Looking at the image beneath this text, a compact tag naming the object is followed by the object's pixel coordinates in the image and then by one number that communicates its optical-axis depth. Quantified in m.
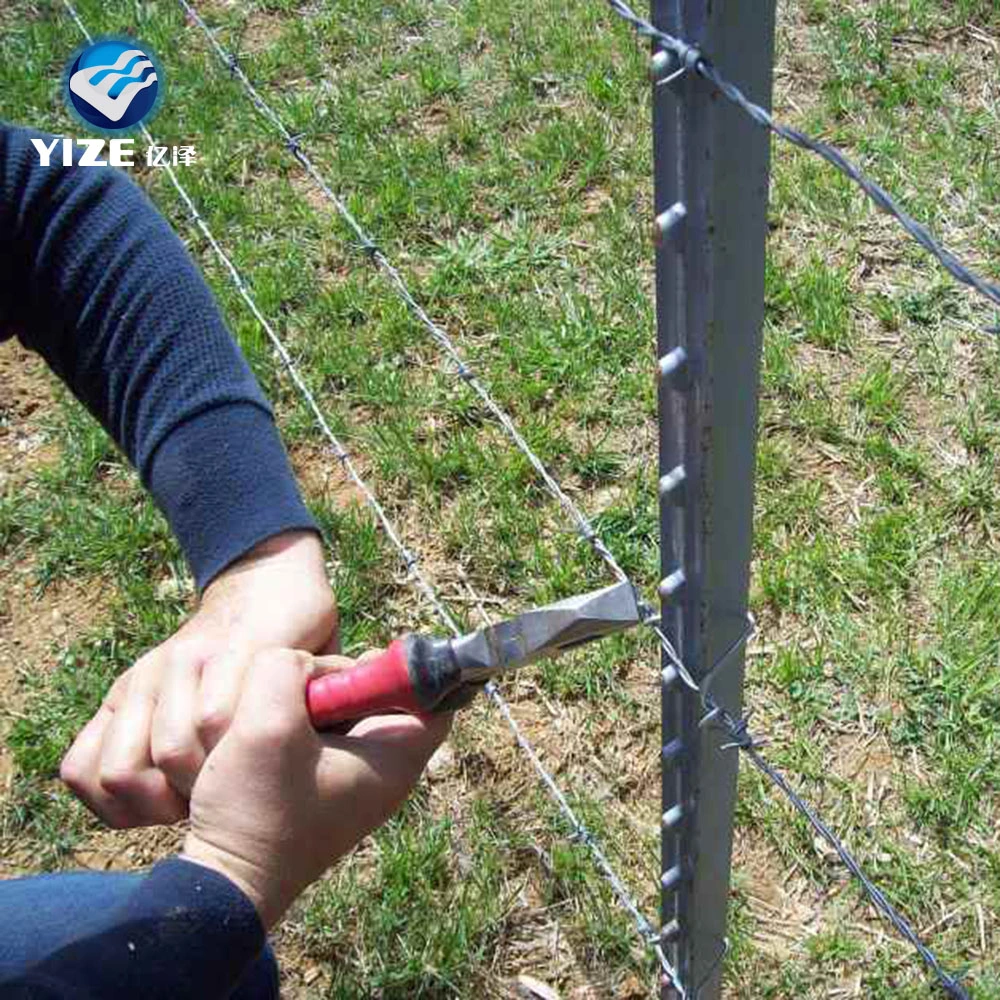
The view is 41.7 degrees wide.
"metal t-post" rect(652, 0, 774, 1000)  0.87
